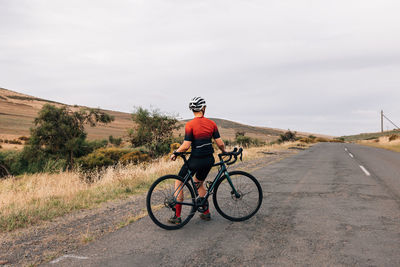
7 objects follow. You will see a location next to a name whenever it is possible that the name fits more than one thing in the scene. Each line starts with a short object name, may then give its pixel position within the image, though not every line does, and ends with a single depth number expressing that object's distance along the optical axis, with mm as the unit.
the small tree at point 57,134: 21125
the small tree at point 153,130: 21484
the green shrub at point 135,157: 18328
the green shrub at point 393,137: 50594
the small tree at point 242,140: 40500
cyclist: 5023
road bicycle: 4928
